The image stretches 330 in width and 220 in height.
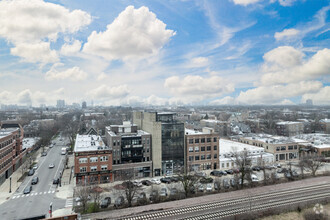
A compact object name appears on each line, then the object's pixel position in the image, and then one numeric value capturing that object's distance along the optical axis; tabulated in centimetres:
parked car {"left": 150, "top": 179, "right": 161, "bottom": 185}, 4669
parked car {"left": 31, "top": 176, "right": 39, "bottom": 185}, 4689
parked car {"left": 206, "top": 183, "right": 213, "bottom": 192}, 4159
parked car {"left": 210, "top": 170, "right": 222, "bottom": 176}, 5250
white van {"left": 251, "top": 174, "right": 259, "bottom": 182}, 4722
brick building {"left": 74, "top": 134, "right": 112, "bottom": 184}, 4612
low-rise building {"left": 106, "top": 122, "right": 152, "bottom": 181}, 4956
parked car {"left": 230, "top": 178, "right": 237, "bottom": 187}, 4334
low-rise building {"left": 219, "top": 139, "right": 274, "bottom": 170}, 5977
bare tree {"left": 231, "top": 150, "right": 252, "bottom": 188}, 4212
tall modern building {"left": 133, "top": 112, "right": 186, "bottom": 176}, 5219
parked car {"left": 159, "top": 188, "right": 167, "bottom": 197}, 3919
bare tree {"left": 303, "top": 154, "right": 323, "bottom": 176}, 5033
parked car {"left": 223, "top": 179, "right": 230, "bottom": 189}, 4250
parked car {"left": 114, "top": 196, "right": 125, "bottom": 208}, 3475
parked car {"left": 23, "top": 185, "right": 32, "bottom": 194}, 4178
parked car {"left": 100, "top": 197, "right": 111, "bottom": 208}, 3457
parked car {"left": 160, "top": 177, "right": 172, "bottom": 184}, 4722
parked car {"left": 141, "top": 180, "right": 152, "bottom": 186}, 4596
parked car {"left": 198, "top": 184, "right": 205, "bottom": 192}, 4143
